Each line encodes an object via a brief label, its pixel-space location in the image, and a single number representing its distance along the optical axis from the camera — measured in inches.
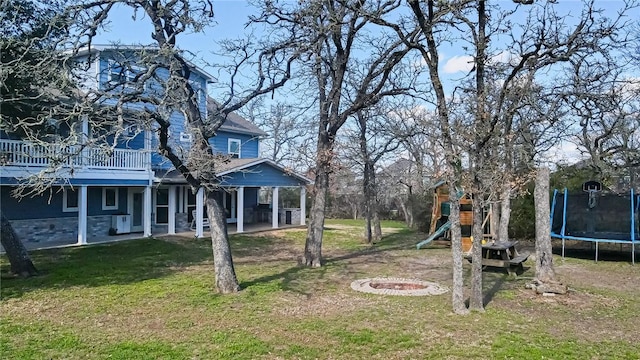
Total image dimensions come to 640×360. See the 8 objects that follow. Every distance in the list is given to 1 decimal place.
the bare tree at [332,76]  453.1
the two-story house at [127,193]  595.8
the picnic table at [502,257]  433.7
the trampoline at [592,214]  579.3
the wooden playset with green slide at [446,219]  633.0
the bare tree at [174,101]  316.5
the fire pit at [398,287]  356.8
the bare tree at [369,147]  714.2
